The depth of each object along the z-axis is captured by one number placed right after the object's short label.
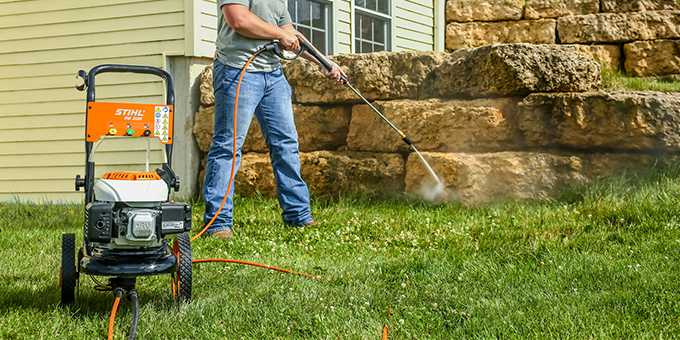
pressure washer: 3.22
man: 5.46
